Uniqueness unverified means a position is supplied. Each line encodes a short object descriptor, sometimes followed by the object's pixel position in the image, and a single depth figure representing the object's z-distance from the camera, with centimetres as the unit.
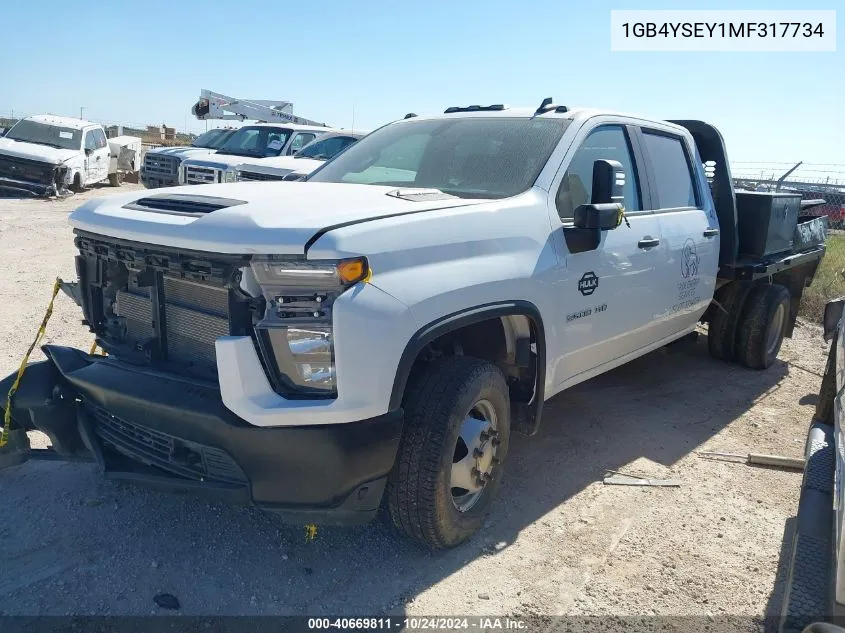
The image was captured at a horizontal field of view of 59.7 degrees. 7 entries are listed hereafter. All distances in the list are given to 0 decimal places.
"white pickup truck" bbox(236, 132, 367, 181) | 1029
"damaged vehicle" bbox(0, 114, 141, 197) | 1642
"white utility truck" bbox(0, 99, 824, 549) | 264
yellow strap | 328
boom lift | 2248
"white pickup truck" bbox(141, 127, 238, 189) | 1428
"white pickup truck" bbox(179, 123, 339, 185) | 1178
